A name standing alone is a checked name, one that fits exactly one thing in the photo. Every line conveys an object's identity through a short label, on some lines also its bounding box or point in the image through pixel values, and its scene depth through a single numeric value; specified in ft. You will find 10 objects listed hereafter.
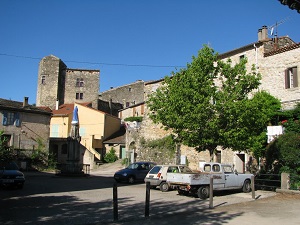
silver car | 55.31
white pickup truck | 45.44
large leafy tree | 55.88
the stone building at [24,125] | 102.01
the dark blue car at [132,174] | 69.31
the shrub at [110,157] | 131.31
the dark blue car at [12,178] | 50.06
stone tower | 201.16
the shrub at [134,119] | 149.27
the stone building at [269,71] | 74.79
